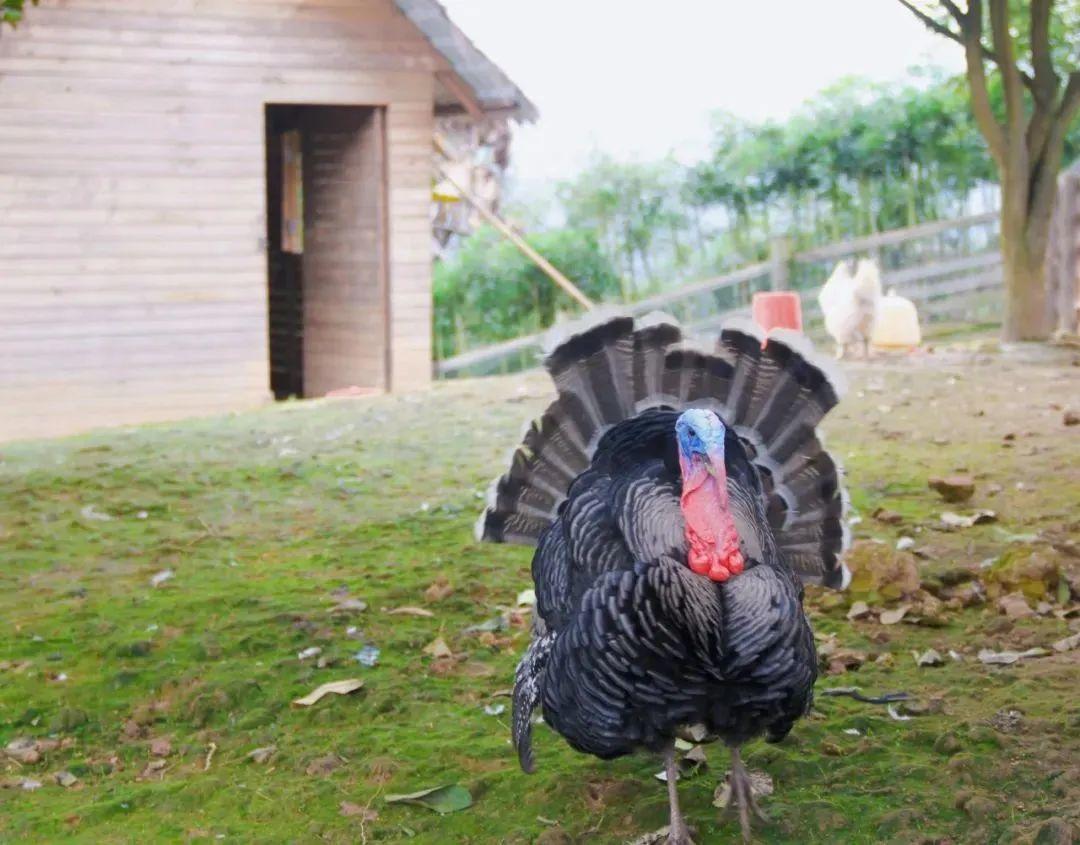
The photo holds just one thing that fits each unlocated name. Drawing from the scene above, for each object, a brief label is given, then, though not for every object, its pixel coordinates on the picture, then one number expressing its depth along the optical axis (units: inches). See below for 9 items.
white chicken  482.3
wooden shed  460.8
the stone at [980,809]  125.7
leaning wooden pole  515.2
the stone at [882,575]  192.7
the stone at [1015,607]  183.3
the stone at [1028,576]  187.9
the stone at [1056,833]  117.4
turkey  118.9
